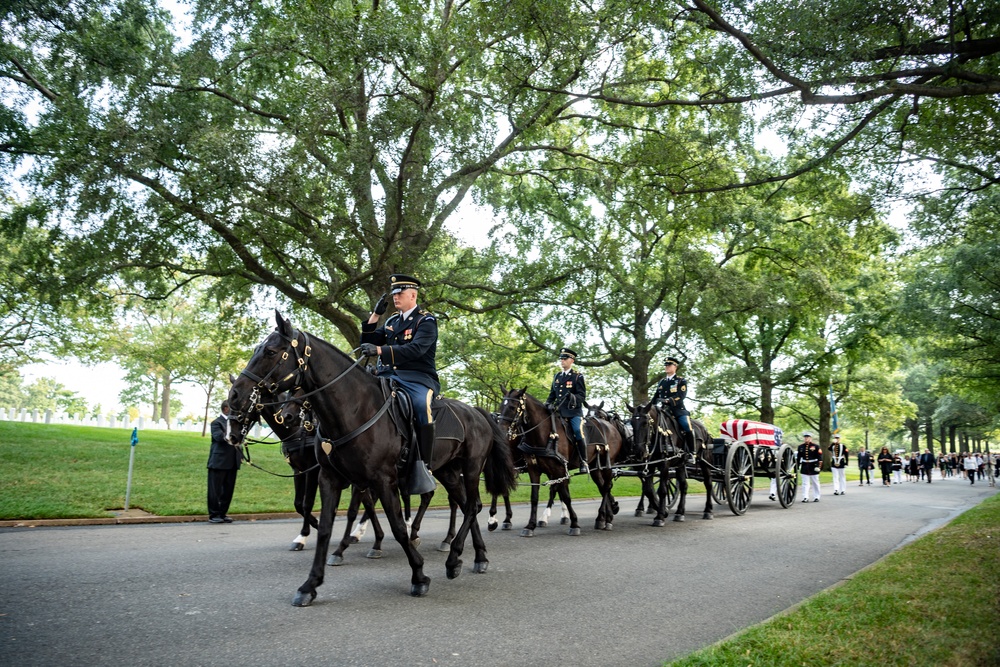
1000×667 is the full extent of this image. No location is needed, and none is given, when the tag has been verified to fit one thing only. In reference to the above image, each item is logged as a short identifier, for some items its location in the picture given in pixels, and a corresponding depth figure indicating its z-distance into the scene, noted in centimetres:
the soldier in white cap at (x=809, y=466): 2155
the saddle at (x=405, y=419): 705
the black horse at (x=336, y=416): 612
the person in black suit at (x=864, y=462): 3825
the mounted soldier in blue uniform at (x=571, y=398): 1248
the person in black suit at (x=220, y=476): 1216
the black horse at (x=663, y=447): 1365
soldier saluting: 723
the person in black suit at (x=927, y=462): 4294
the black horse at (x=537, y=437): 1177
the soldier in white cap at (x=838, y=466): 2621
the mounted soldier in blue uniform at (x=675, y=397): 1488
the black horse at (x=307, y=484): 904
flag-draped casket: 1766
